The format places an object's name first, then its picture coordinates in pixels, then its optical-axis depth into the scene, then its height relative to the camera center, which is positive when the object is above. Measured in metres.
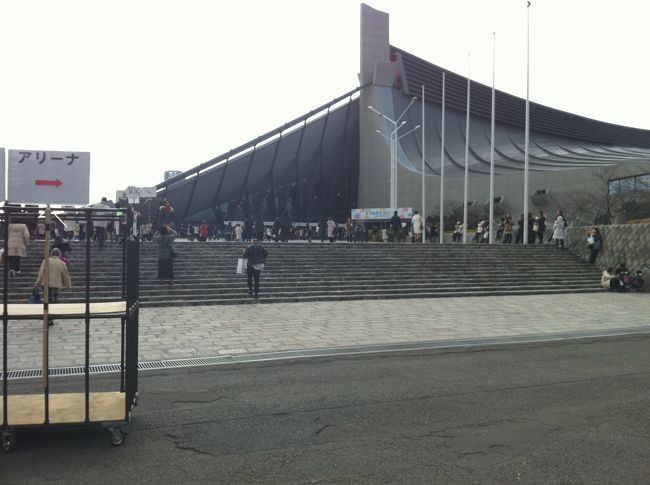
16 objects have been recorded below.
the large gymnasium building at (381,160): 44.88 +6.92
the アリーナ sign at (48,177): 3.82 +0.37
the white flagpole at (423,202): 38.42 +2.42
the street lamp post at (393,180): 38.34 +3.98
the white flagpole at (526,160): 26.69 +3.79
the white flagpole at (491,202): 27.87 +1.88
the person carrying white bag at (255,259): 14.53 -0.60
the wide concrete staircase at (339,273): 14.97 -1.15
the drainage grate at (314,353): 6.73 -1.63
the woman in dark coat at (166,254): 15.18 -0.56
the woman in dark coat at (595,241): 21.92 +0.00
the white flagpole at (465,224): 30.93 +0.78
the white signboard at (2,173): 3.77 +0.39
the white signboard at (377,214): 32.97 +1.37
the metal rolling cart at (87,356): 4.04 -0.94
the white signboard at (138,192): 16.64 +1.29
